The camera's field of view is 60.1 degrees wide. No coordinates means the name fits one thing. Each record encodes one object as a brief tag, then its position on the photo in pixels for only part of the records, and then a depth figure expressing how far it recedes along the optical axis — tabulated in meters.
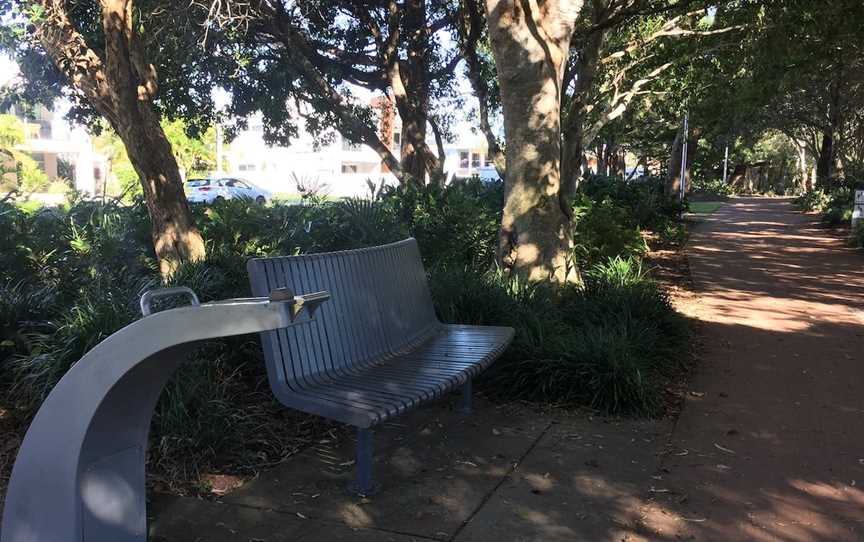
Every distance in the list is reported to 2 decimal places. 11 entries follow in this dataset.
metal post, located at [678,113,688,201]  23.17
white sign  16.08
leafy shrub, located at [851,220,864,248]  14.77
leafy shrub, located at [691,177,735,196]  57.88
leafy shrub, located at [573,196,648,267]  10.02
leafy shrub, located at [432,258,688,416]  4.80
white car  32.41
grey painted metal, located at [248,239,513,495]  3.43
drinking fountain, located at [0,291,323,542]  2.39
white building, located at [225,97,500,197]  49.94
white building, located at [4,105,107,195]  60.97
